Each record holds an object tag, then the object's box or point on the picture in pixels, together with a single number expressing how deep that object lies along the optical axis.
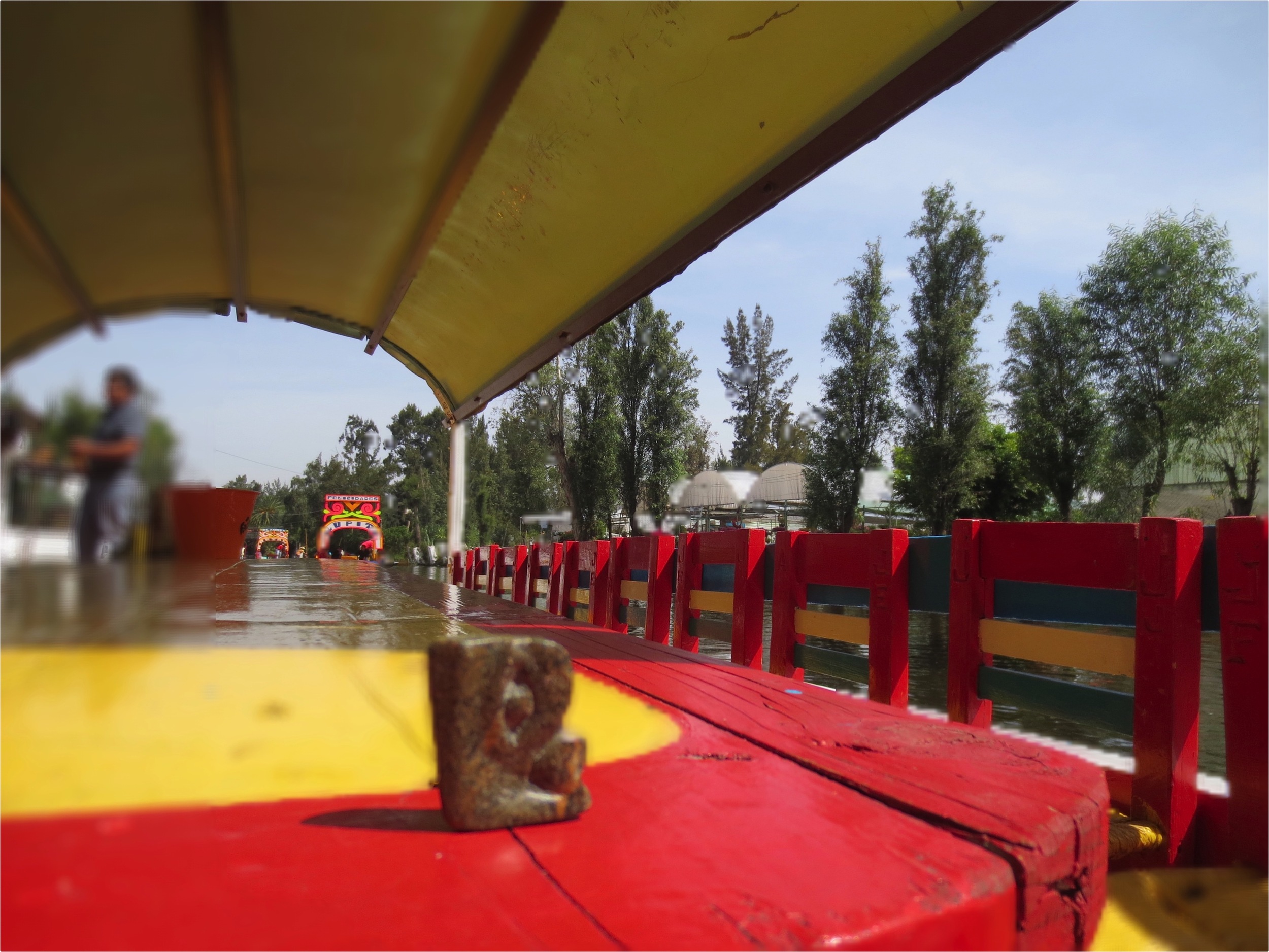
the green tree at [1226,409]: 20.45
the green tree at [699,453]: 39.84
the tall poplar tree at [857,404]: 36.81
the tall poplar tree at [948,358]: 34.91
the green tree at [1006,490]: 36.59
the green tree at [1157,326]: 28.34
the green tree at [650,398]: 35.44
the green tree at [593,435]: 34.91
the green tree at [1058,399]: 31.27
